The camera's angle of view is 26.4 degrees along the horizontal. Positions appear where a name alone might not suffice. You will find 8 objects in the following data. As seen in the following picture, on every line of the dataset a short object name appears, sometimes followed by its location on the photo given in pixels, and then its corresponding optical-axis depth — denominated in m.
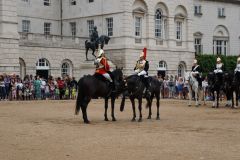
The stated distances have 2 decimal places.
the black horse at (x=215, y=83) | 27.41
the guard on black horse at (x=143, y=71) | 20.13
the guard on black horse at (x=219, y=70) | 27.39
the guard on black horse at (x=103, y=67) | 19.50
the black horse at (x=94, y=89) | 18.89
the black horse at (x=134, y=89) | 19.69
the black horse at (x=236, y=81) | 27.02
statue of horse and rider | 42.44
